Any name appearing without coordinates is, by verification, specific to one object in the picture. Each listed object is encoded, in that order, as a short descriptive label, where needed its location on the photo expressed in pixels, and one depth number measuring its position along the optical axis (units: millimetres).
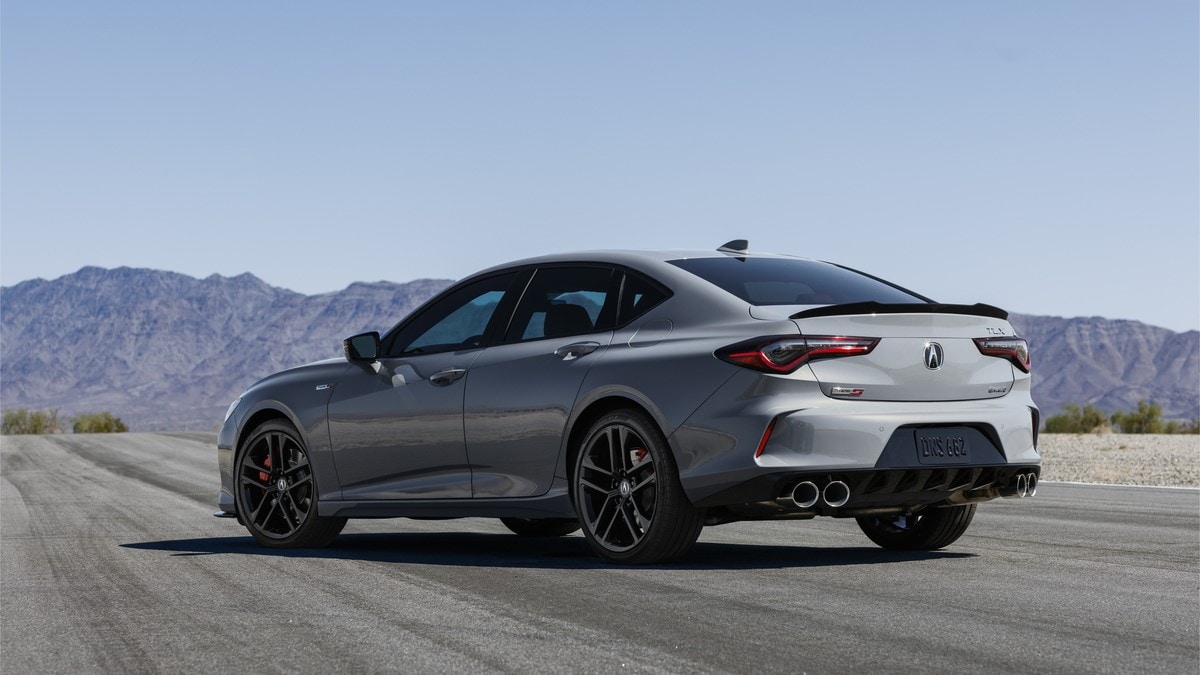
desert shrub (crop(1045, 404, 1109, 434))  50938
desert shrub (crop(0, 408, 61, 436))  71250
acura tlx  7184
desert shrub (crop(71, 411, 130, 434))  72875
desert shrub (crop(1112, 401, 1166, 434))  58500
